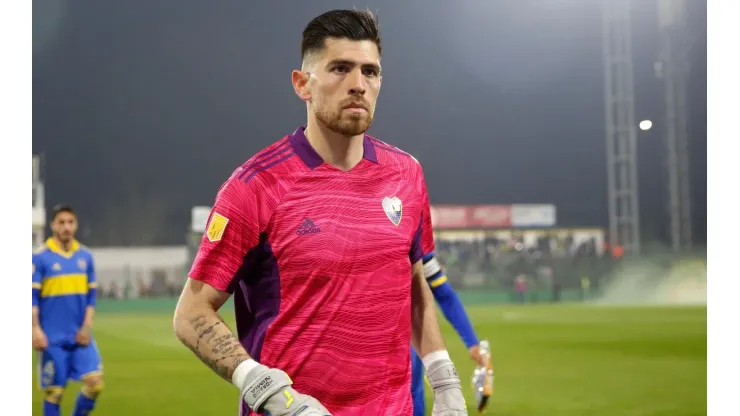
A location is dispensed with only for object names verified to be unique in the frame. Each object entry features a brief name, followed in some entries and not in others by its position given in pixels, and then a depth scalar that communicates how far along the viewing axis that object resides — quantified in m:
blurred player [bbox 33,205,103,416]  9.32
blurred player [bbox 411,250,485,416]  5.91
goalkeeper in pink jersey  3.20
